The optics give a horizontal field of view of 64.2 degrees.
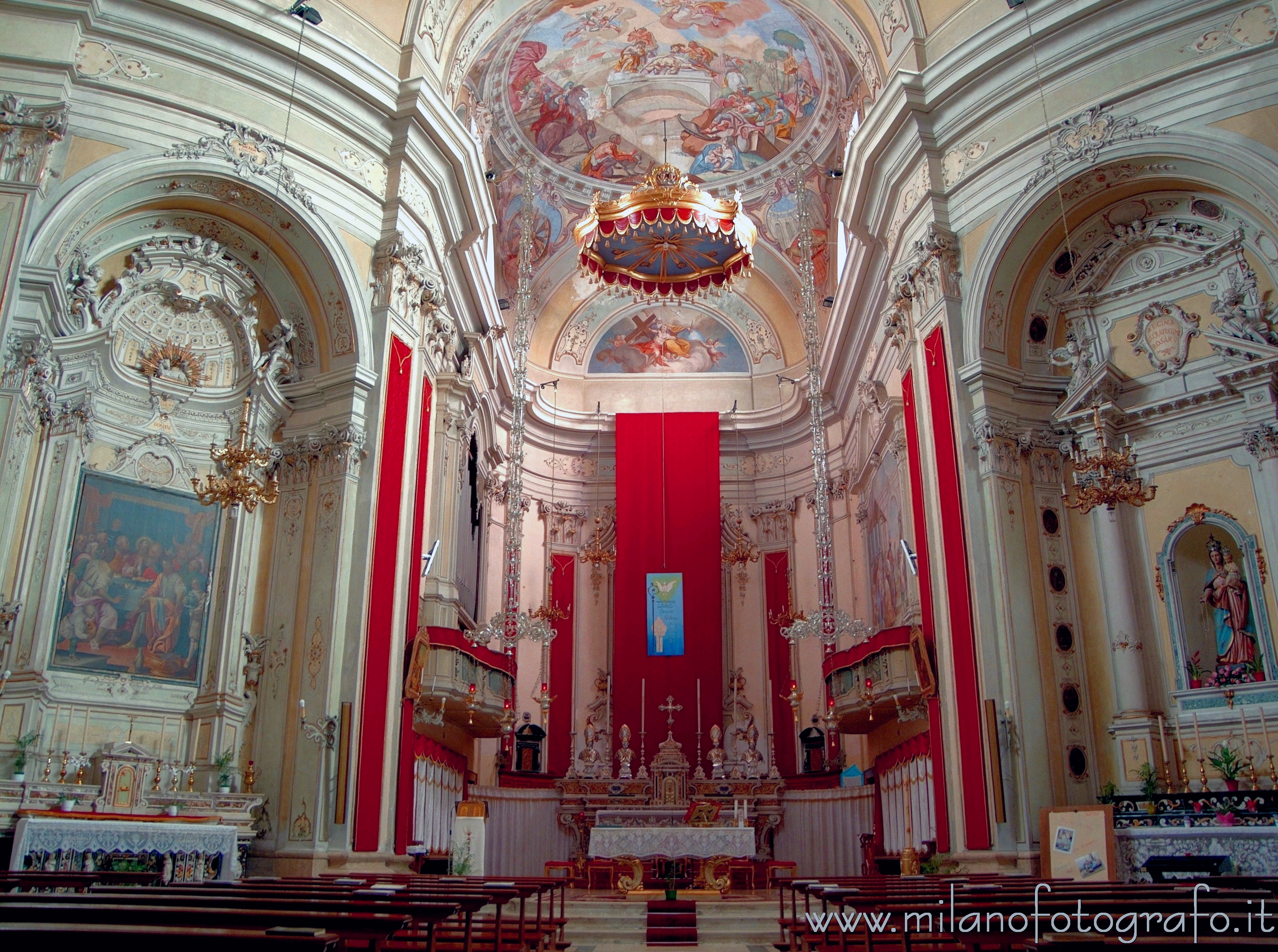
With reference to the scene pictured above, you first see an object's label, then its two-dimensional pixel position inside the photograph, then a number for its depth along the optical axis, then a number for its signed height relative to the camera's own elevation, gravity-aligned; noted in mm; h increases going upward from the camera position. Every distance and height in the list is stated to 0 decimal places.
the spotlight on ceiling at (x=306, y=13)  12258 +9157
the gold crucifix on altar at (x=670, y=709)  19172 +1782
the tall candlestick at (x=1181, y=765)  10656 +421
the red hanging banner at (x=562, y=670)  19484 +2631
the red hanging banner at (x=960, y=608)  11016 +2187
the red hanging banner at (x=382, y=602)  11242 +2324
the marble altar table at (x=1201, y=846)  8484 -327
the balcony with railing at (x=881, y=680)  12773 +1634
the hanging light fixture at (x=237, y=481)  8867 +2821
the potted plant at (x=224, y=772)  11117 +397
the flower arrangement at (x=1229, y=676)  10547 +1304
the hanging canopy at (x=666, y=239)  15250 +8583
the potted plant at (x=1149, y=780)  10375 +268
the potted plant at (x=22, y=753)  9672 +526
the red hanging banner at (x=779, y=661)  19578 +2780
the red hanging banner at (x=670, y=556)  19688 +4850
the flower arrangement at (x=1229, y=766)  9711 +382
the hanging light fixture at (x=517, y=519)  14078 +4302
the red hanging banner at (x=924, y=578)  11867 +2766
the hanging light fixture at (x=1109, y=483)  8766 +2773
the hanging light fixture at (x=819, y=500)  13922 +4476
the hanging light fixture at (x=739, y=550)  19812 +5013
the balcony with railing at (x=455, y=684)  12578 +1574
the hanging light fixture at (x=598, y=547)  19484 +5131
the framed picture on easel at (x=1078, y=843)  9258 -319
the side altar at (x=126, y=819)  8375 -76
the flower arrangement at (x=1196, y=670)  10953 +1410
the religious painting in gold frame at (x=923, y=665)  12164 +1642
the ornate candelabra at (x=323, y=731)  11102 +814
